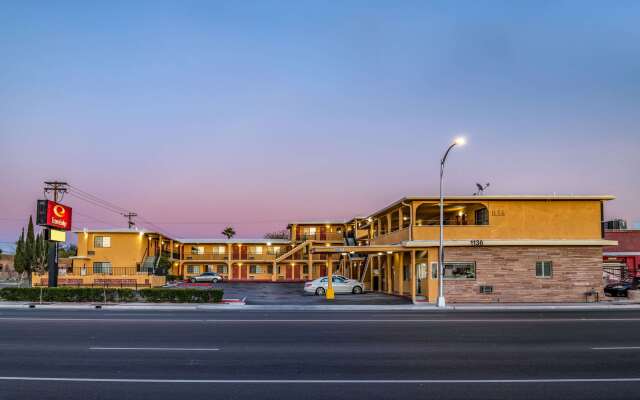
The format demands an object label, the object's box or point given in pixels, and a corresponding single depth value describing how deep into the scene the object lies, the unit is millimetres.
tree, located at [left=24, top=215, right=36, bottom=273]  76750
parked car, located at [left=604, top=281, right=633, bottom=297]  40031
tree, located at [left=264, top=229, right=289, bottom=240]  90138
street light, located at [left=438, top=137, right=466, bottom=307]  30283
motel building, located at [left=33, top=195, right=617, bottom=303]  33094
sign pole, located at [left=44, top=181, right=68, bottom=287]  36000
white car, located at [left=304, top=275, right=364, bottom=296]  40594
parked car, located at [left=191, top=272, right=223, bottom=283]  68250
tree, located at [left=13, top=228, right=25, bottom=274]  76625
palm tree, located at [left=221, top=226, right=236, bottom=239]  111169
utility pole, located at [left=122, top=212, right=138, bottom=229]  89200
